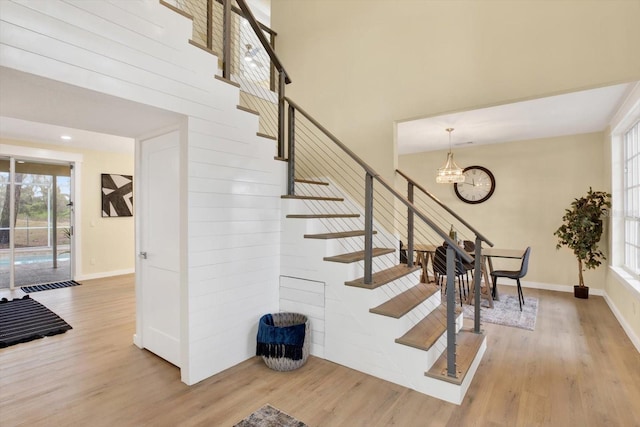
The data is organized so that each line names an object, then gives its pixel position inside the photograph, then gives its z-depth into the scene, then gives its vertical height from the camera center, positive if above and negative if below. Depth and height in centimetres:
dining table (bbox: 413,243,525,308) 460 -76
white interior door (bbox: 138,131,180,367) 276 -31
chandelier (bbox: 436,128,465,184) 504 +61
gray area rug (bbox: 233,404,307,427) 201 -133
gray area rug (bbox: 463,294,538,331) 387 -132
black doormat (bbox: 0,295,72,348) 333 -130
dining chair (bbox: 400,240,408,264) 431 -61
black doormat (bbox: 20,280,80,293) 530 -129
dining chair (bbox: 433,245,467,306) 457 -76
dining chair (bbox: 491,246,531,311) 445 -88
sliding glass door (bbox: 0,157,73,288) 532 -21
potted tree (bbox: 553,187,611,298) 474 -26
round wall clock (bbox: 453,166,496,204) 611 +52
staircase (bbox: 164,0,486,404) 244 -77
